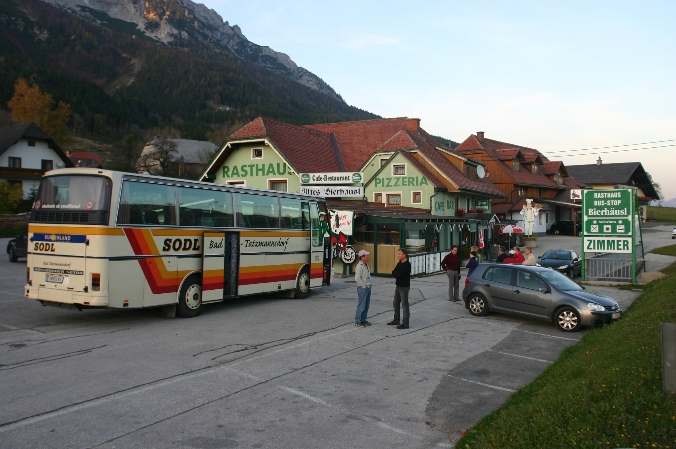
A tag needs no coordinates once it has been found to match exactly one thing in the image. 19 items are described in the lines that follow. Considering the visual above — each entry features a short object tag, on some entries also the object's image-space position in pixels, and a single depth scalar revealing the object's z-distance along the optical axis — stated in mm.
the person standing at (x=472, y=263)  18188
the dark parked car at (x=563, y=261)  28094
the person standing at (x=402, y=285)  13094
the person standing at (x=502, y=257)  22538
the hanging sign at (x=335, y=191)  24266
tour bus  12039
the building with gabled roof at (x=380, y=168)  37000
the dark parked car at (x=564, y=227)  61469
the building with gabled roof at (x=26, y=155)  58312
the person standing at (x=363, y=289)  12984
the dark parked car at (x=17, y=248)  26361
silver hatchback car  13383
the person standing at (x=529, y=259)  19219
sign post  22438
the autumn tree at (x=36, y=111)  88875
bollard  6164
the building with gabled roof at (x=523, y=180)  58781
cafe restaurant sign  24750
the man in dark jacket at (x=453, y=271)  18406
